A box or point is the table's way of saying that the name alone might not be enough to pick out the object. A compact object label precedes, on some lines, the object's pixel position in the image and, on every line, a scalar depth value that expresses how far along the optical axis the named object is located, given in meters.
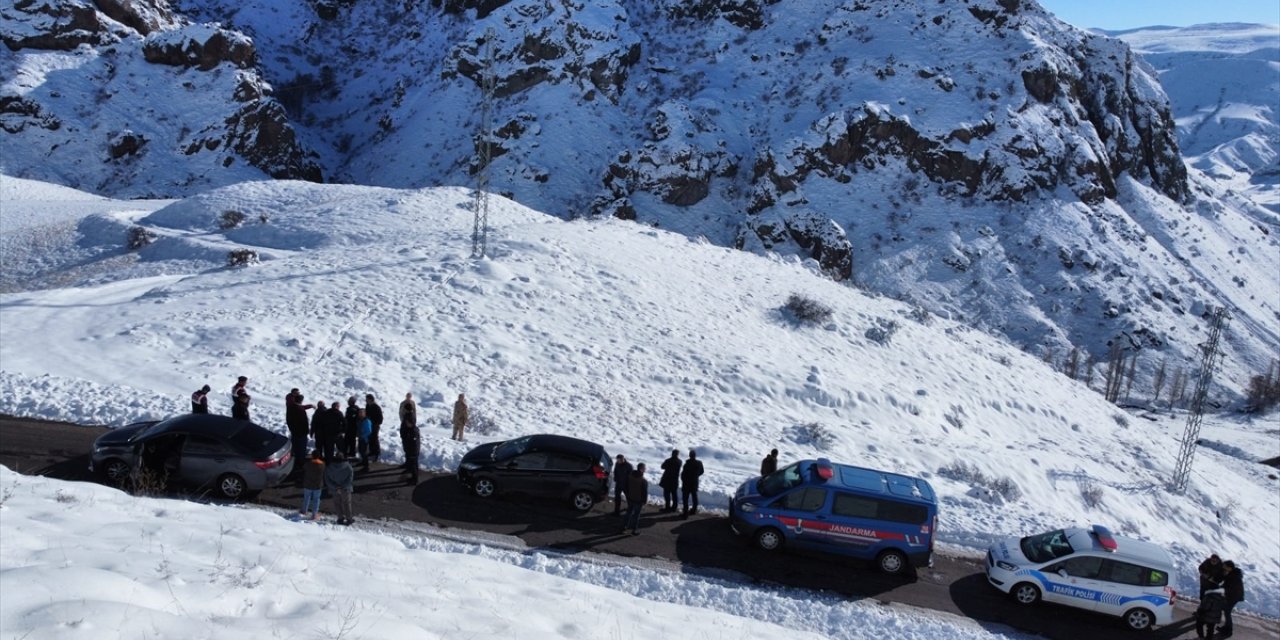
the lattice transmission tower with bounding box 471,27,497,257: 28.49
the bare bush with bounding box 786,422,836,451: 22.50
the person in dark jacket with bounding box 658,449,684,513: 15.90
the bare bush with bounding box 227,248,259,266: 31.67
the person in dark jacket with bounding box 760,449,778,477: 16.83
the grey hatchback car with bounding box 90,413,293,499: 14.11
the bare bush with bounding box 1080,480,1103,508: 22.64
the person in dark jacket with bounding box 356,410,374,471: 16.17
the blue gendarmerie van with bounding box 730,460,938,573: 14.07
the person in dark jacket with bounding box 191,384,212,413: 16.58
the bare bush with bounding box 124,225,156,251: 37.40
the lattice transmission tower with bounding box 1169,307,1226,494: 26.19
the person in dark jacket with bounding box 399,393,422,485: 15.70
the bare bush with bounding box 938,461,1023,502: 20.77
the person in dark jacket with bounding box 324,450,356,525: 13.23
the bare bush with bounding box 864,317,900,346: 31.70
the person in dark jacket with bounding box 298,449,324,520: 13.24
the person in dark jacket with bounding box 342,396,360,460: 16.50
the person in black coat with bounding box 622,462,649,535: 14.62
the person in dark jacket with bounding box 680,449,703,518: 15.70
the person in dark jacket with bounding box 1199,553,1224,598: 13.66
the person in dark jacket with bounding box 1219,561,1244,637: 13.52
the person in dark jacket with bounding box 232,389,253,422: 16.34
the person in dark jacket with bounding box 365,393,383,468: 16.47
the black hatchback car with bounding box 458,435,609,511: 15.39
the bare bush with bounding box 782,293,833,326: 31.81
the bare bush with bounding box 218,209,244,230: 37.84
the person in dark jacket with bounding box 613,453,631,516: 15.09
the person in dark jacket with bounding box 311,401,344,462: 15.77
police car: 13.34
